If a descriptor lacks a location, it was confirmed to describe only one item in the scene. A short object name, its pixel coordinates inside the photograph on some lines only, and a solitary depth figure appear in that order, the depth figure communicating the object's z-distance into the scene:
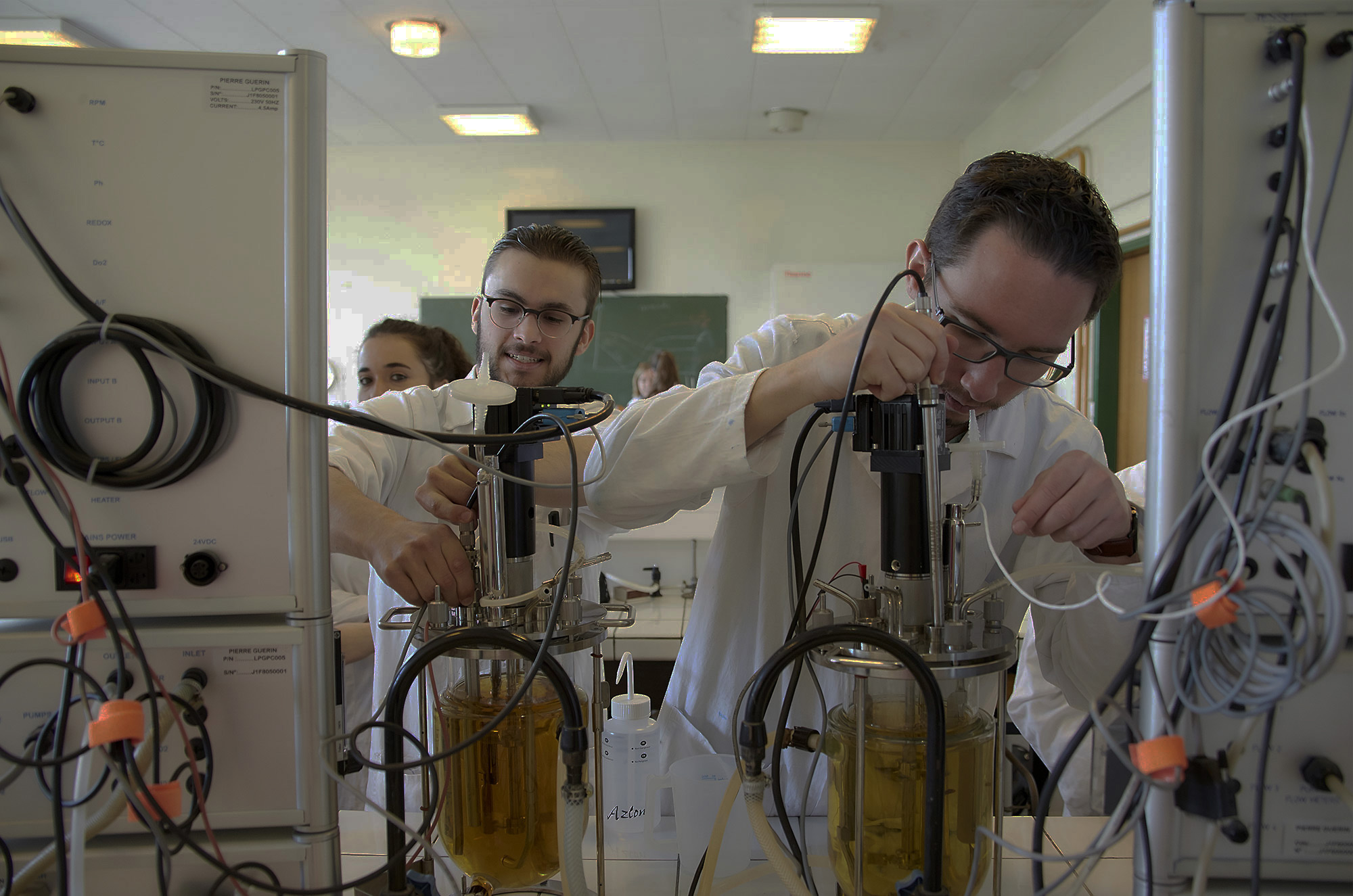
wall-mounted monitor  5.34
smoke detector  4.74
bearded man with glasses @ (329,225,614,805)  0.98
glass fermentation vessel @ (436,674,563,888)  0.67
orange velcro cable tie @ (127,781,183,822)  0.60
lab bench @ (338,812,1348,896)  0.77
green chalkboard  5.38
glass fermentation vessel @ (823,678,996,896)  0.65
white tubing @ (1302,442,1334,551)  0.51
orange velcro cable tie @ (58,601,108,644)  0.59
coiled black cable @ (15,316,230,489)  0.60
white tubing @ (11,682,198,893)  0.59
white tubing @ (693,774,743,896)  0.69
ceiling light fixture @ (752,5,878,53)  3.49
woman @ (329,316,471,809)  1.87
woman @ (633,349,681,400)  4.86
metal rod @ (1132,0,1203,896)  0.55
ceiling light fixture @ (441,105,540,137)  4.70
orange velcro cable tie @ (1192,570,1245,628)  0.51
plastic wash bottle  1.02
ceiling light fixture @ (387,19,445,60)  3.62
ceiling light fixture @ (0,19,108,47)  3.61
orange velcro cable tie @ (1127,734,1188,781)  0.53
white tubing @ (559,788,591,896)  0.61
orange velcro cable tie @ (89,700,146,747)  0.55
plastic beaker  0.78
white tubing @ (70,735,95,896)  0.57
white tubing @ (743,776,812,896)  0.60
